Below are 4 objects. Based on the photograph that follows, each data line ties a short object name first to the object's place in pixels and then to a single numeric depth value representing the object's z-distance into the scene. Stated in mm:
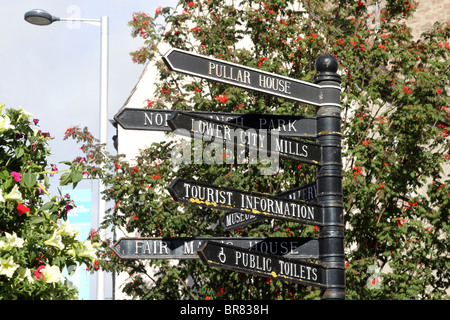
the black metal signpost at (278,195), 5023
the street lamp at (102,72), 12465
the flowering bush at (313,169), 9680
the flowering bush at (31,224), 4691
